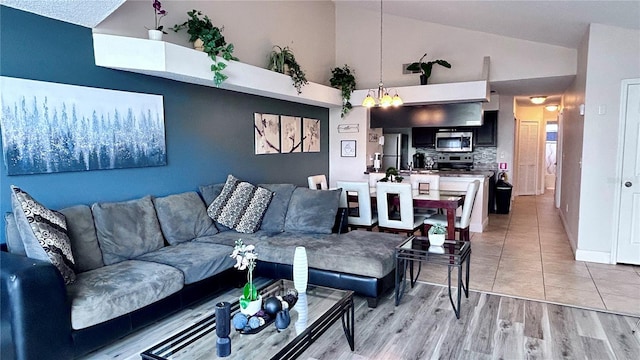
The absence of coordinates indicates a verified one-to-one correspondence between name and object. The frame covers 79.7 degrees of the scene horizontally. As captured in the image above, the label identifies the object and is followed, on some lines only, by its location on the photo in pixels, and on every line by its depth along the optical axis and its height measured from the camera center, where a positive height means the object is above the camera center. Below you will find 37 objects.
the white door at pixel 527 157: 9.98 -0.20
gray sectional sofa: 2.12 -0.86
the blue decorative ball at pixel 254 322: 2.05 -0.92
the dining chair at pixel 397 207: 4.35 -0.68
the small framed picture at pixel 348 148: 6.91 +0.05
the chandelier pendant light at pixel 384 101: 4.97 +0.65
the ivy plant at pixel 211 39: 3.87 +1.15
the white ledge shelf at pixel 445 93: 5.62 +0.88
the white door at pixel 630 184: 4.07 -0.39
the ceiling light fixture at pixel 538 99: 7.67 +1.03
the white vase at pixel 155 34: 3.41 +1.05
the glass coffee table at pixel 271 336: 1.87 -0.97
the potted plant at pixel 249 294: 2.12 -0.80
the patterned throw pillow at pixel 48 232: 2.41 -0.51
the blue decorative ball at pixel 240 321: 2.04 -0.91
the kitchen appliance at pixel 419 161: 8.29 -0.24
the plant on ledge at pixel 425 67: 6.01 +1.33
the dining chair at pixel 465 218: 4.52 -0.84
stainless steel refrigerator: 7.85 -0.02
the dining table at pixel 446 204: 4.41 -0.62
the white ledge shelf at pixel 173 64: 3.25 +0.83
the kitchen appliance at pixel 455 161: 8.16 -0.24
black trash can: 7.51 -0.92
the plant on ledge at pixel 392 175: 5.18 -0.35
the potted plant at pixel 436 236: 3.19 -0.71
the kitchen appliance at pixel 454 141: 7.78 +0.18
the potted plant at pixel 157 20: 3.42 +1.29
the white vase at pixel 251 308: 2.11 -0.87
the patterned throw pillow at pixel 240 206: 4.02 -0.58
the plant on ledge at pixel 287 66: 5.15 +1.15
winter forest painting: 2.80 +0.21
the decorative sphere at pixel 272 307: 2.15 -0.88
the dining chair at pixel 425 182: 5.45 -0.46
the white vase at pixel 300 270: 2.36 -0.75
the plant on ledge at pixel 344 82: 6.51 +1.16
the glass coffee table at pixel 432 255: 2.99 -0.84
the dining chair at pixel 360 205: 4.53 -0.65
